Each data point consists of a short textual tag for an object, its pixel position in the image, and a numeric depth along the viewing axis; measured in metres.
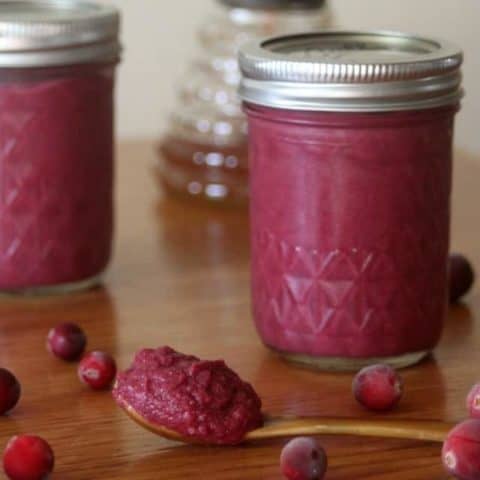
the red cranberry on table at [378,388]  0.62
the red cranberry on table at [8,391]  0.62
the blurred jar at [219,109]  0.88
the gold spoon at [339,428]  0.59
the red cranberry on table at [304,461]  0.57
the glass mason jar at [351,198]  0.64
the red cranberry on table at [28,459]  0.57
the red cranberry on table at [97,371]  0.65
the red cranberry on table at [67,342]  0.67
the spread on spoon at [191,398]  0.60
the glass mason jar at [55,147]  0.72
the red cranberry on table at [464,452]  0.56
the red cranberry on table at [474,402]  0.61
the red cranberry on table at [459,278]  0.73
